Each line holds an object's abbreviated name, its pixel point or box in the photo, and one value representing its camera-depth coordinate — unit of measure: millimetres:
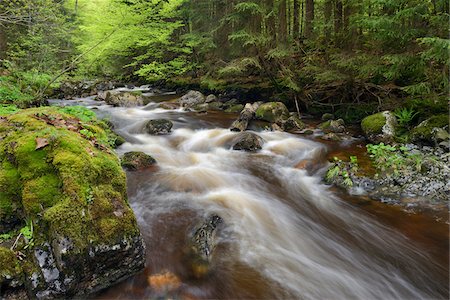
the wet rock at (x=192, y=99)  14817
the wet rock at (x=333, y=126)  10055
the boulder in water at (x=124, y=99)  14945
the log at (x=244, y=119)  10555
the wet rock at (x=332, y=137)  9281
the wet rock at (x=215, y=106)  14122
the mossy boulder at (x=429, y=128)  7695
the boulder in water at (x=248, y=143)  8781
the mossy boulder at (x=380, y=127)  8515
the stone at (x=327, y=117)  11484
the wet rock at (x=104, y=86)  20219
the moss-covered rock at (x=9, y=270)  2867
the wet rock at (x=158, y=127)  10332
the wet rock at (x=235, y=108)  13496
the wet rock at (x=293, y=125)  10586
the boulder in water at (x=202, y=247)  3949
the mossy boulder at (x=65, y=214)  3018
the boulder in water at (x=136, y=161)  6934
